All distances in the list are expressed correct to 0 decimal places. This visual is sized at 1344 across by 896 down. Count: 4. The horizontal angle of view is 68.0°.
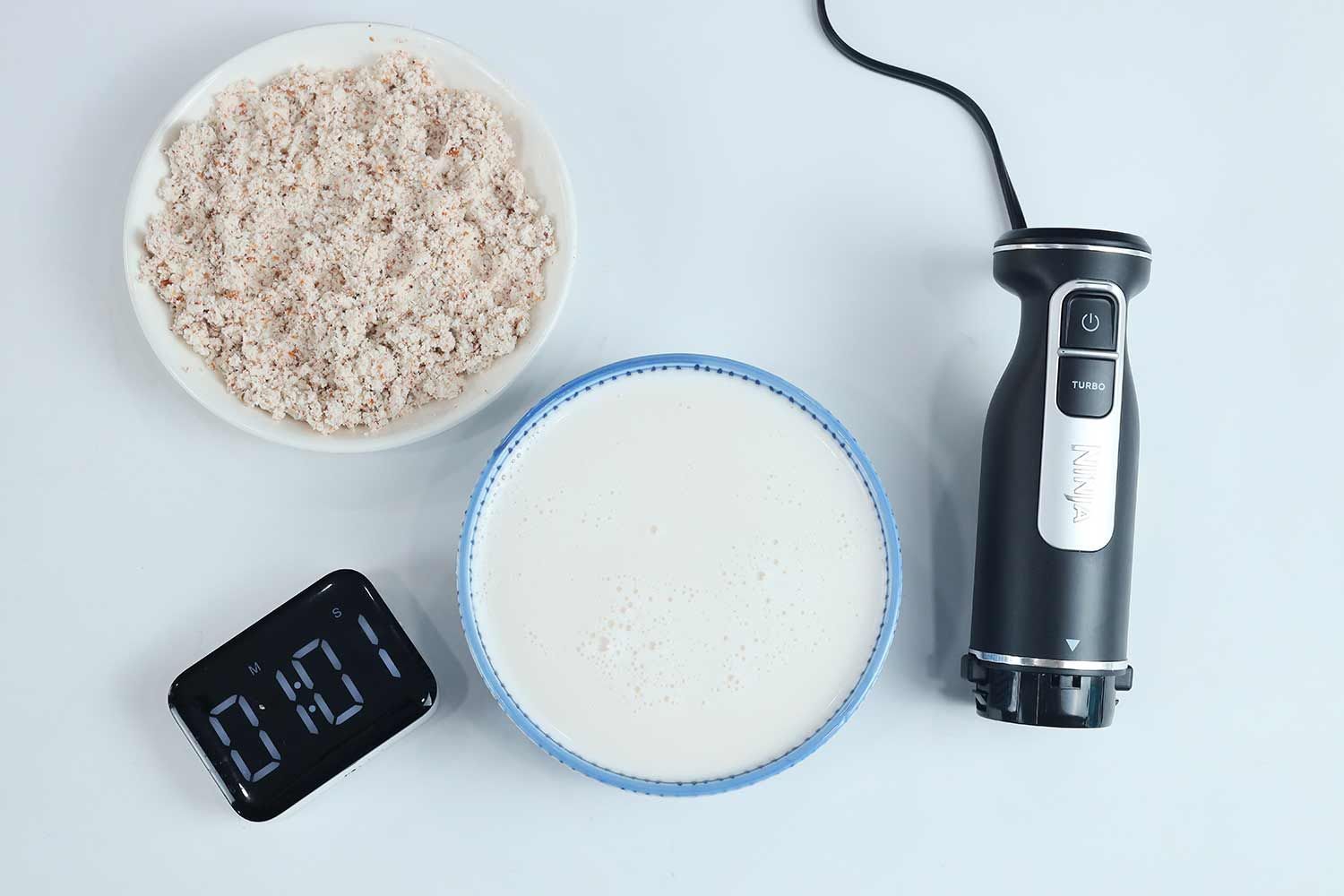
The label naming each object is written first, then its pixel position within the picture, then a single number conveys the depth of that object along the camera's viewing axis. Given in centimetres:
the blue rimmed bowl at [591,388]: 62
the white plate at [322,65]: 67
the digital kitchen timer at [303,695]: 66
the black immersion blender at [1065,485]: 63
